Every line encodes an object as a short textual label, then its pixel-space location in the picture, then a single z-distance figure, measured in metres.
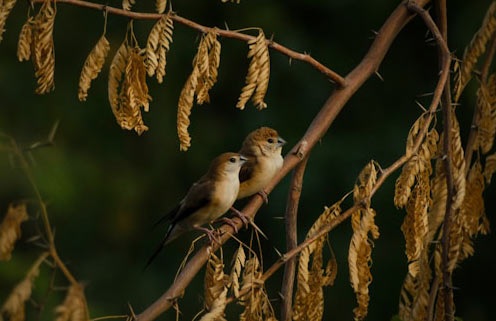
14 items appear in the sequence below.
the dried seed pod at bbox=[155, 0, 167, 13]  5.10
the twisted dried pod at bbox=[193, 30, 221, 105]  5.04
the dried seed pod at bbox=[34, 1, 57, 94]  5.01
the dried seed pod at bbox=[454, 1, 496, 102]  5.68
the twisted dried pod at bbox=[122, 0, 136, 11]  5.22
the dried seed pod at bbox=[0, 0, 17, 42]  4.97
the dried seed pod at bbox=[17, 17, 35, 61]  5.03
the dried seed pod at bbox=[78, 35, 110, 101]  5.06
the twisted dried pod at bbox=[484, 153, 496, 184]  5.98
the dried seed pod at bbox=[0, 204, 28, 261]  3.93
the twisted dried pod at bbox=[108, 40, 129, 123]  5.12
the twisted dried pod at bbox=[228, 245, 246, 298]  4.91
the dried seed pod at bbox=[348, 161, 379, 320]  4.87
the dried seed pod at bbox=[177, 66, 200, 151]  4.98
